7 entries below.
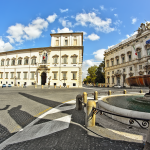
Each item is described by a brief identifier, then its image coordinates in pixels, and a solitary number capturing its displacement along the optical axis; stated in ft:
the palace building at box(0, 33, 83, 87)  100.73
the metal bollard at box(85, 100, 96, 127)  10.42
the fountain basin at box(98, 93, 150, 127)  9.36
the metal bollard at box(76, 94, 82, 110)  17.34
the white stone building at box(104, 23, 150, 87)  94.40
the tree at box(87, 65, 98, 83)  172.31
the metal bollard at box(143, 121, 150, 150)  5.45
